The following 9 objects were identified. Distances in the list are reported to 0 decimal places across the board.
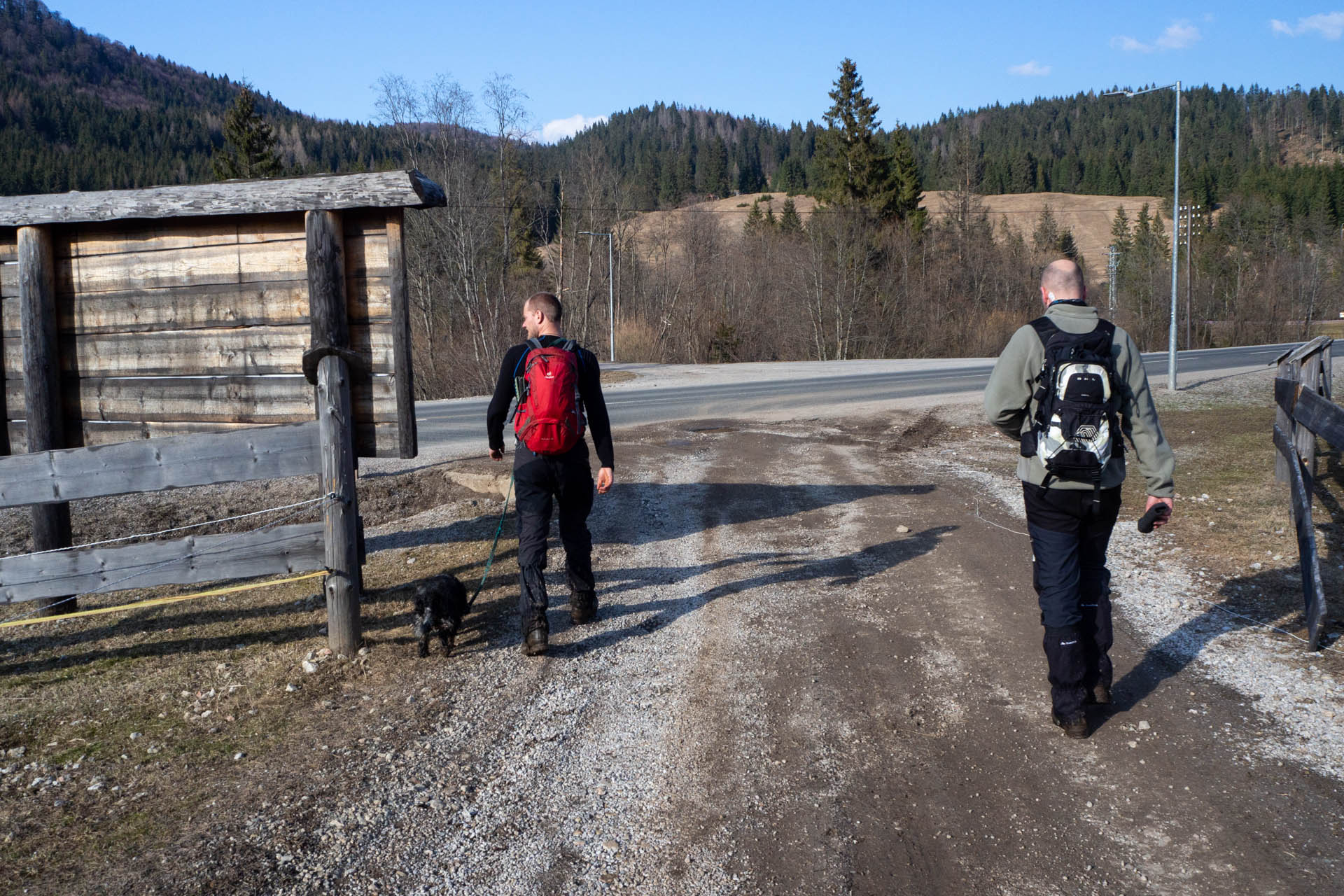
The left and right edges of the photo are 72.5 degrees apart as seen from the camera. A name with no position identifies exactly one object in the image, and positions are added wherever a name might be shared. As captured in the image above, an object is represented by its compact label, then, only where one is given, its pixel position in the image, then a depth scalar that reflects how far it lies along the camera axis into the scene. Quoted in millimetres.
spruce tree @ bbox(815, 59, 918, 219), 51719
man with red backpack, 5113
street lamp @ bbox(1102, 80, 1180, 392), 18209
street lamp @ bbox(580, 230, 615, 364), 40975
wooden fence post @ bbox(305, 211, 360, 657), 5203
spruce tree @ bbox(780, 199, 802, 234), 61438
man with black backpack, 4055
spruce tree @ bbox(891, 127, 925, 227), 53406
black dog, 5238
